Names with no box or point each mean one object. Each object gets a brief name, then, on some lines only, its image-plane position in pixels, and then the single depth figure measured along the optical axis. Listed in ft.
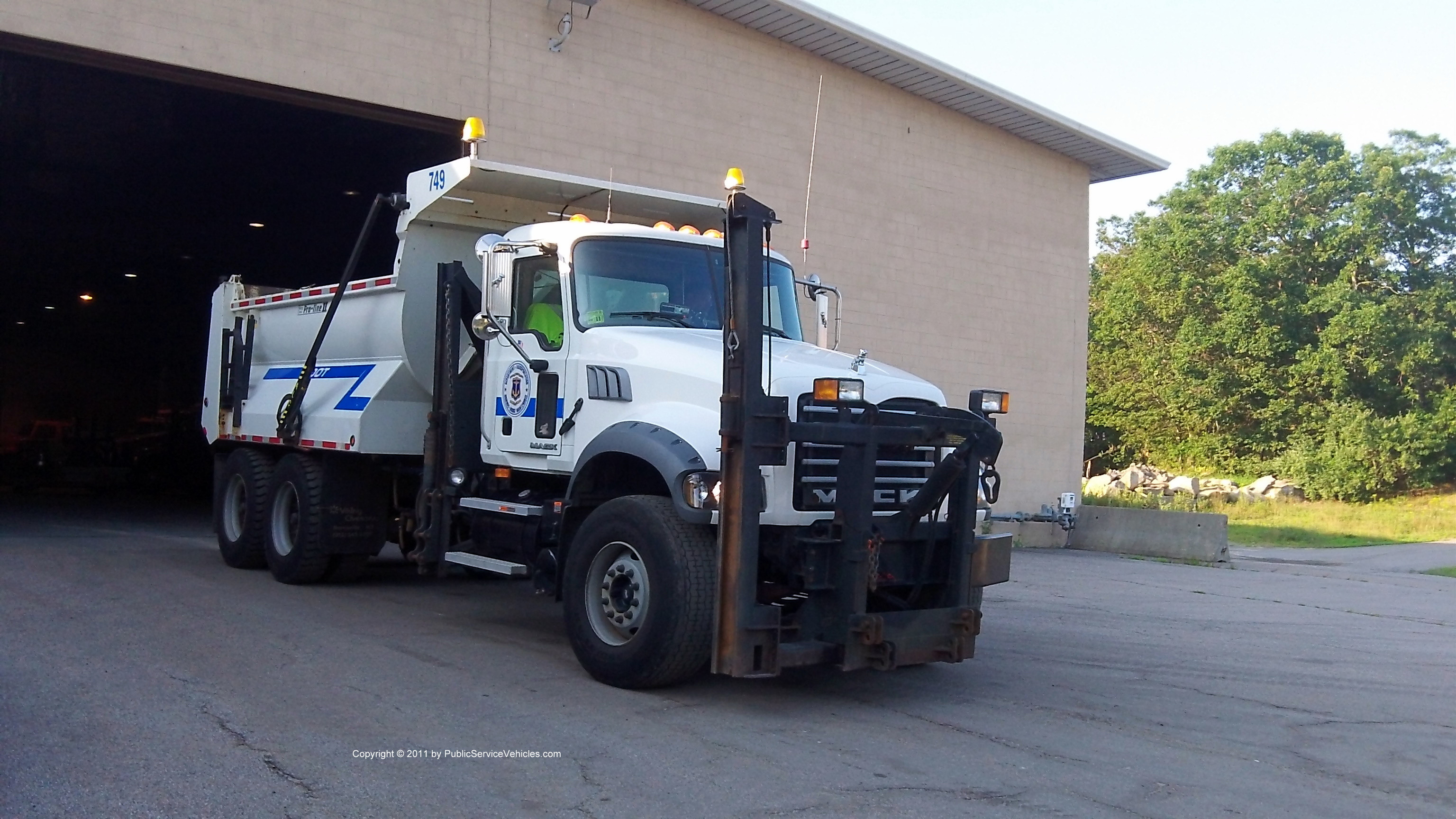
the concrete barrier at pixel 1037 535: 67.56
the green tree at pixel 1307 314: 123.54
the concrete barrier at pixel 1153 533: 60.18
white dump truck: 22.63
